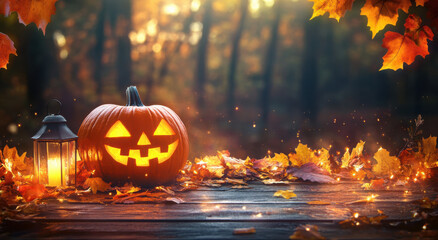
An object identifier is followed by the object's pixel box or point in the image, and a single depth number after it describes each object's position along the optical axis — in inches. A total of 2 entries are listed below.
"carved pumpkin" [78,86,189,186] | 103.3
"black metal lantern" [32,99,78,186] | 98.3
